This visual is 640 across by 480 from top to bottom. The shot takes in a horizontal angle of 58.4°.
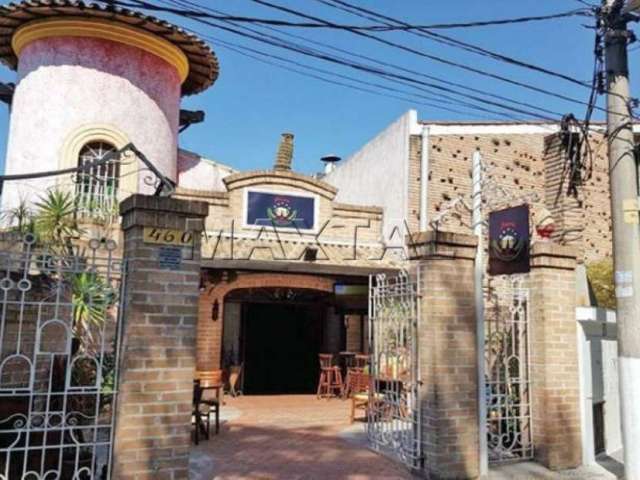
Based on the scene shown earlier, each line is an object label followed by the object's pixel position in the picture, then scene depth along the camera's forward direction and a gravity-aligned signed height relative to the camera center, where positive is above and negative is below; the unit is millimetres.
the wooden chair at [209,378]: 8156 -723
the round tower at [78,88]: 11344 +4776
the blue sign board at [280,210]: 12711 +2636
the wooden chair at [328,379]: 12383 -1076
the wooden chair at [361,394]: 7398 -974
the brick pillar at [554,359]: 6508 -277
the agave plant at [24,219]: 6830 +1535
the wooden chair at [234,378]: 12556 -1102
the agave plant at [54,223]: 7598 +1344
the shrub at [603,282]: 12203 +1144
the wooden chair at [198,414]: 7262 -1145
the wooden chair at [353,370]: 10734 -787
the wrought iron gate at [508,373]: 6637 -461
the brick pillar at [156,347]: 4273 -160
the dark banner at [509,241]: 6500 +1063
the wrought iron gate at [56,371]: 4230 -468
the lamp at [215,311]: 12508 +353
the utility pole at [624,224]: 5758 +1176
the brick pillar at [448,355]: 5852 -234
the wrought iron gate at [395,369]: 6246 -444
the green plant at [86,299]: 4664 +223
